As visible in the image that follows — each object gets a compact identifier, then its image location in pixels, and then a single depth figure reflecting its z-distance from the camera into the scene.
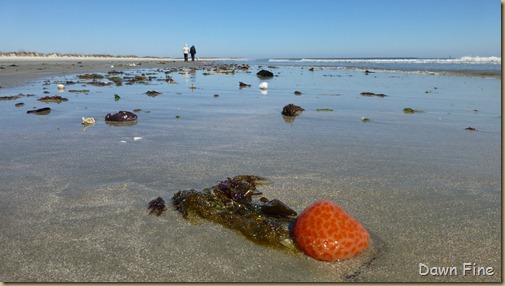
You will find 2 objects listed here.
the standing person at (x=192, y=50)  39.88
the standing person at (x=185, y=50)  39.45
